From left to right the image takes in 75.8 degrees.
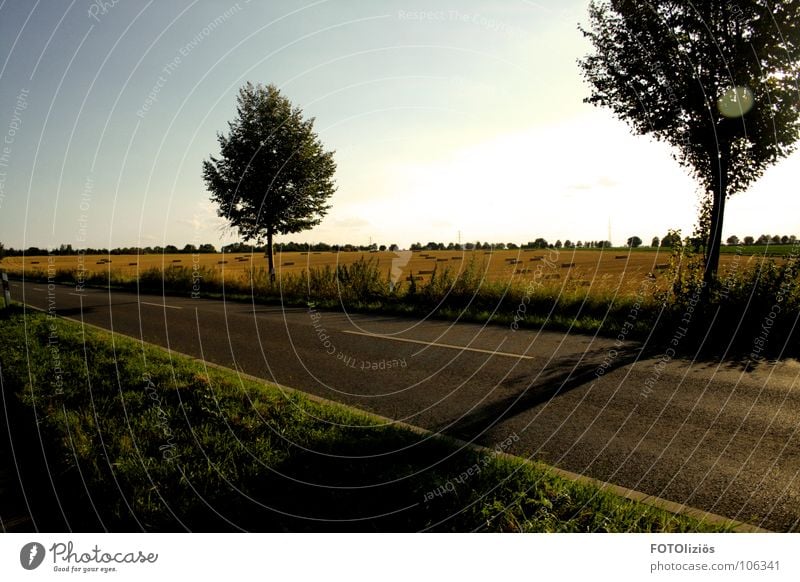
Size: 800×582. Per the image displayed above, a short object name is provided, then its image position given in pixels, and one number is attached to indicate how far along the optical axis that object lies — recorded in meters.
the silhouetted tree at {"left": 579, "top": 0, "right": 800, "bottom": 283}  11.27
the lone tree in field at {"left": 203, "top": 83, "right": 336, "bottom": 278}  22.58
